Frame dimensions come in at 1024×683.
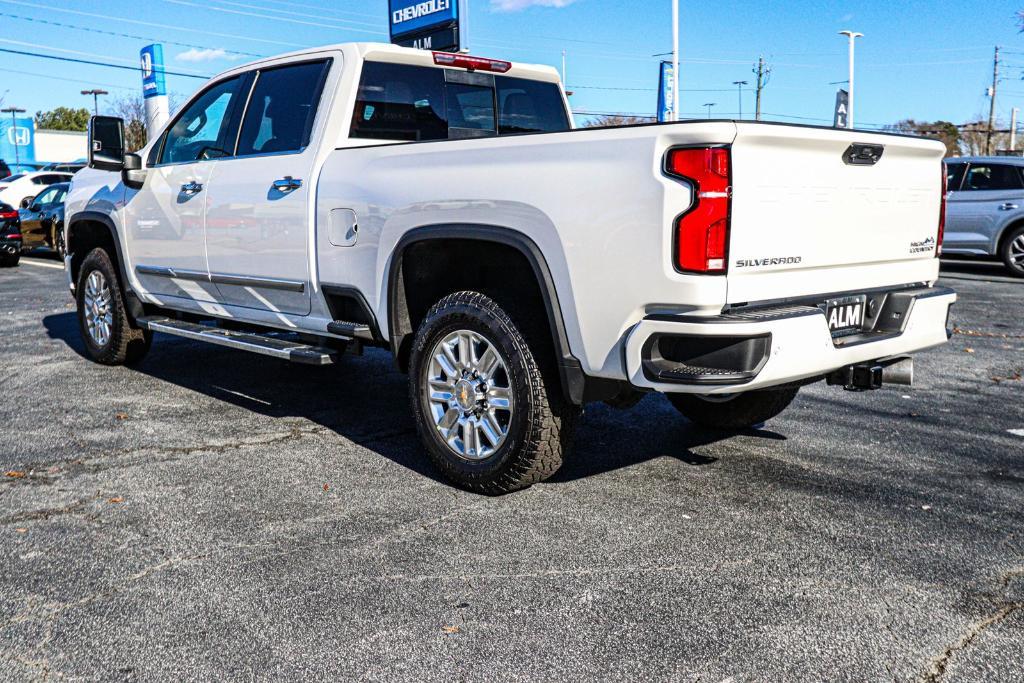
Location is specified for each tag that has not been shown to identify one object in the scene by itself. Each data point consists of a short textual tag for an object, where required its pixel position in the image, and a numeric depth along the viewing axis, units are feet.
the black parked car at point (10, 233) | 57.93
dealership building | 211.31
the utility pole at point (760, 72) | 221.66
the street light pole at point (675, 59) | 94.60
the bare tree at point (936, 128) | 192.44
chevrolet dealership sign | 54.80
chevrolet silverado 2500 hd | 11.49
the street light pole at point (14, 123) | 206.69
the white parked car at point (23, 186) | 79.51
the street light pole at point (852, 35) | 128.79
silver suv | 48.62
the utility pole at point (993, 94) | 225.07
